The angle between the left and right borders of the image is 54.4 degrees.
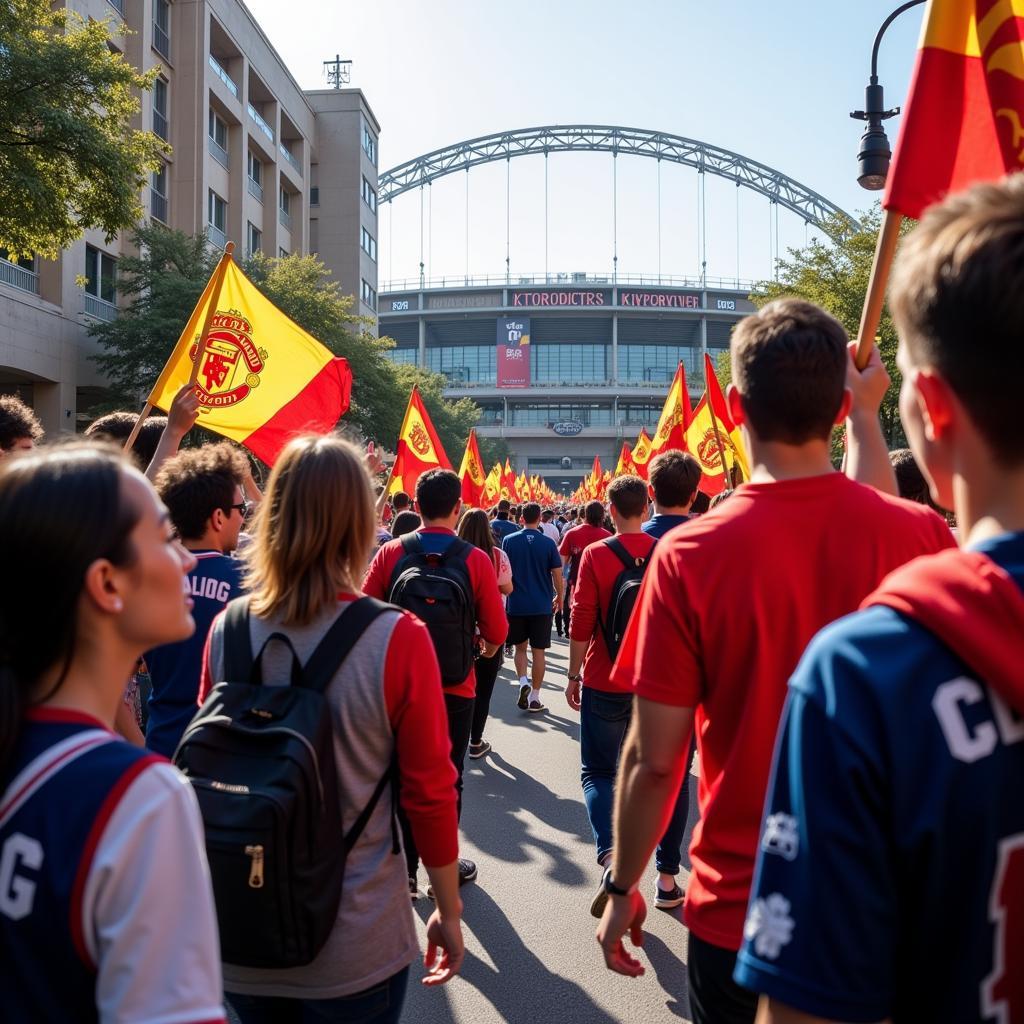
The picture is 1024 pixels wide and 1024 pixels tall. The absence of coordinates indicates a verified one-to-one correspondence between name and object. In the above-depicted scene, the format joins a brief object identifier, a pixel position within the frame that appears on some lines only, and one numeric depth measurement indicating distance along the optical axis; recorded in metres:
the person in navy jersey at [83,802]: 1.16
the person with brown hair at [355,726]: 2.11
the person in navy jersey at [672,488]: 4.78
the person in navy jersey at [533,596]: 9.41
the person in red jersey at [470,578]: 4.89
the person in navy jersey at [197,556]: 3.03
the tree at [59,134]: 10.59
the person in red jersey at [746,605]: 2.01
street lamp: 8.36
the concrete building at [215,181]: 24.33
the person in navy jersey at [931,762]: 1.02
